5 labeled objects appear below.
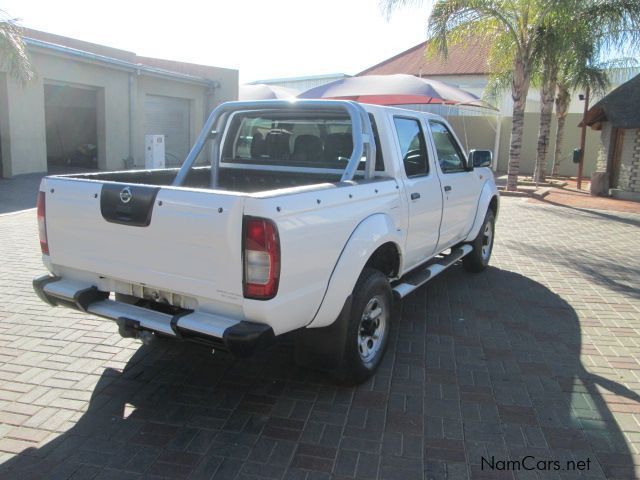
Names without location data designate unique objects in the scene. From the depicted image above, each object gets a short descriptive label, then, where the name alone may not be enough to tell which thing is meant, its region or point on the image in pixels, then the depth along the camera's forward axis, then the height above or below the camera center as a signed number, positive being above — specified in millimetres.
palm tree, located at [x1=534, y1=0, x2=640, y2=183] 13570 +3254
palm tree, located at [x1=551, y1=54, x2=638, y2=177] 16828 +2850
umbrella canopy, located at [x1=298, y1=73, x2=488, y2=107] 14758 +1794
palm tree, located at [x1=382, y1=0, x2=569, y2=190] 13742 +3389
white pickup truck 2998 -482
